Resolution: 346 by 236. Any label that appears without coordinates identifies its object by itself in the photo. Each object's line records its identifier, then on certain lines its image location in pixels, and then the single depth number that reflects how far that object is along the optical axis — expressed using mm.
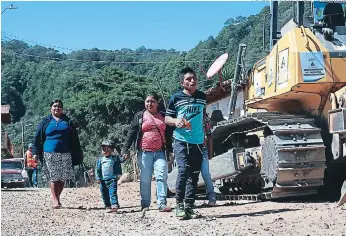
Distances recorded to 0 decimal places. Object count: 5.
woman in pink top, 7840
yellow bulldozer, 8164
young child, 8547
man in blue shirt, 6859
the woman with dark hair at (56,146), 8539
